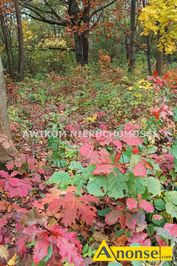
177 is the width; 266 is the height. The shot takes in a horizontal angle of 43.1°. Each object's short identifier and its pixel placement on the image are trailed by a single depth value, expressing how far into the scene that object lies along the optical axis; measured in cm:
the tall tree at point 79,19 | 994
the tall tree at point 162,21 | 499
